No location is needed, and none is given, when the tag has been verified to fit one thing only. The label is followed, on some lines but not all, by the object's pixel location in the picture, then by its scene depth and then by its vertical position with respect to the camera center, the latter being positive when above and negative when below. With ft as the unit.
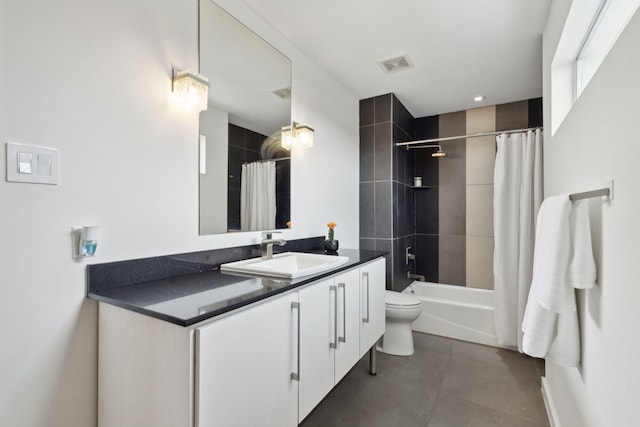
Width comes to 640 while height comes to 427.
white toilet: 8.23 -3.07
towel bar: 2.88 +0.24
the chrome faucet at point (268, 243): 5.99 -0.55
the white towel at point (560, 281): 3.34 -0.75
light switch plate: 3.10 +0.58
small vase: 7.56 -0.75
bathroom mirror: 5.20 +1.75
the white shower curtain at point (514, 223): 8.58 -0.19
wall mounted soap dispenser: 3.55 -0.27
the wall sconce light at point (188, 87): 4.58 +2.01
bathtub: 9.25 -3.18
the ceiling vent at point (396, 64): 7.72 +4.07
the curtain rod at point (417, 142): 9.20 +2.58
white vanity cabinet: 2.97 -1.73
